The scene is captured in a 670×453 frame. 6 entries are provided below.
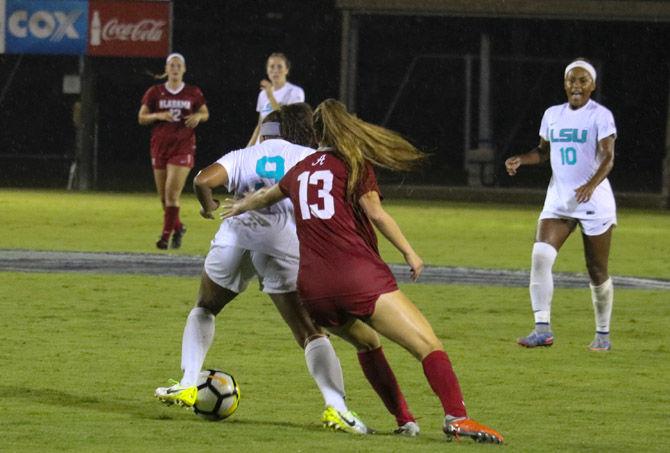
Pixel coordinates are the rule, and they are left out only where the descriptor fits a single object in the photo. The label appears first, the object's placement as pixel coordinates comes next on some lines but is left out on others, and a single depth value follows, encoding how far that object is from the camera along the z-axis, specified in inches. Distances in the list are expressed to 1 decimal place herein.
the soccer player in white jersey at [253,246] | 698.8
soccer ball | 692.7
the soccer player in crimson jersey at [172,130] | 1542.8
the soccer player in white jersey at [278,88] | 1480.1
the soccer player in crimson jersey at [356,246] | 618.8
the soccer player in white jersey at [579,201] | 950.4
